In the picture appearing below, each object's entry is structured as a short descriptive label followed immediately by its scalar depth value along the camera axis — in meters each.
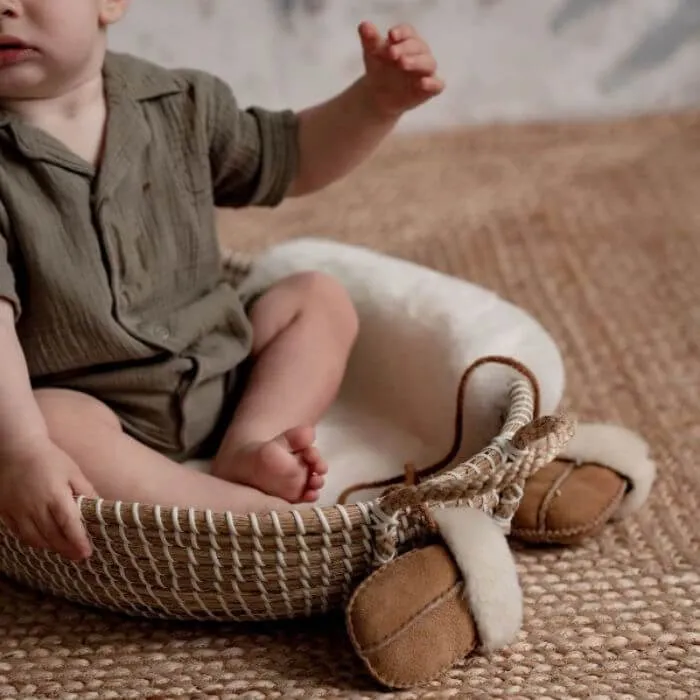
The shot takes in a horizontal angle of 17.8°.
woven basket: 1.64
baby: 1.71
